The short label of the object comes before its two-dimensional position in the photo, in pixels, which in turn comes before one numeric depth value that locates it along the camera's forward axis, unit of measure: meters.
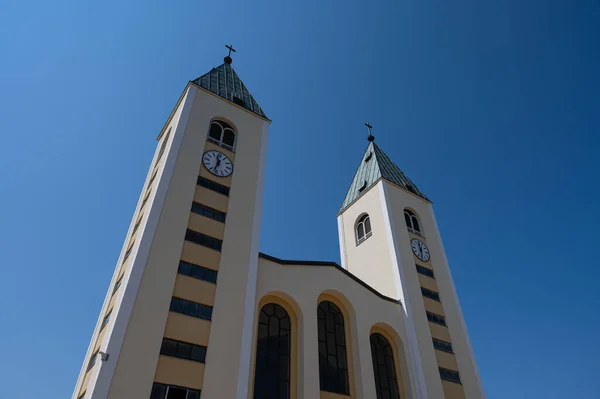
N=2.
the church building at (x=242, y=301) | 14.08
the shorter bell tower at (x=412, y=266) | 21.28
